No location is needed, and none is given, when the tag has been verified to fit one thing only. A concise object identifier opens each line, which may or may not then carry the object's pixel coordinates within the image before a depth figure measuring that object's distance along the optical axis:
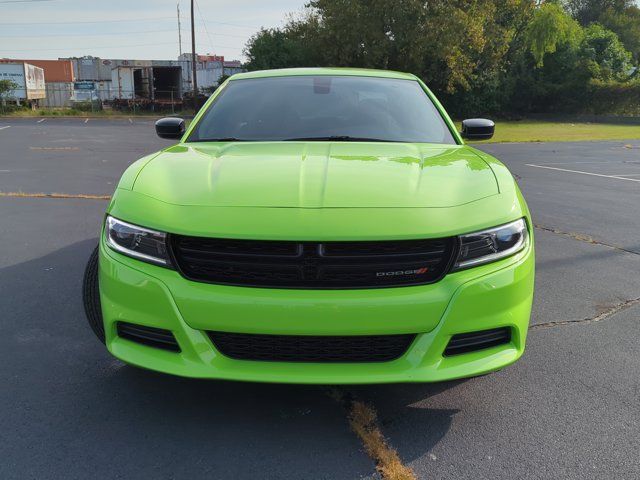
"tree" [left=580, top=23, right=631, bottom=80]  38.34
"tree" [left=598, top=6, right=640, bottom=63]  61.25
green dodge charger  2.11
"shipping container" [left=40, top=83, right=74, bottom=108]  47.56
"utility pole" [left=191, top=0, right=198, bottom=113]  36.16
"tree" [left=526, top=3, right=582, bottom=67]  36.25
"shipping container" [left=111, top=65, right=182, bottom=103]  36.84
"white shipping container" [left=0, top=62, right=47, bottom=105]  35.88
